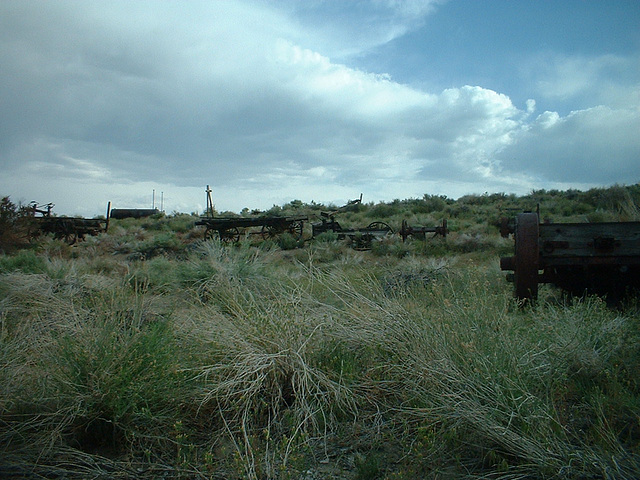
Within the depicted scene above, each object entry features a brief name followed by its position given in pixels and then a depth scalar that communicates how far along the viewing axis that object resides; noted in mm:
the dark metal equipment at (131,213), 44469
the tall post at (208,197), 33253
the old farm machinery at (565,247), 4828
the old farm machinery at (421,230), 17609
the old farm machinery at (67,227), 24734
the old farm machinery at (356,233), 19047
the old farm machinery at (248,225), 23031
